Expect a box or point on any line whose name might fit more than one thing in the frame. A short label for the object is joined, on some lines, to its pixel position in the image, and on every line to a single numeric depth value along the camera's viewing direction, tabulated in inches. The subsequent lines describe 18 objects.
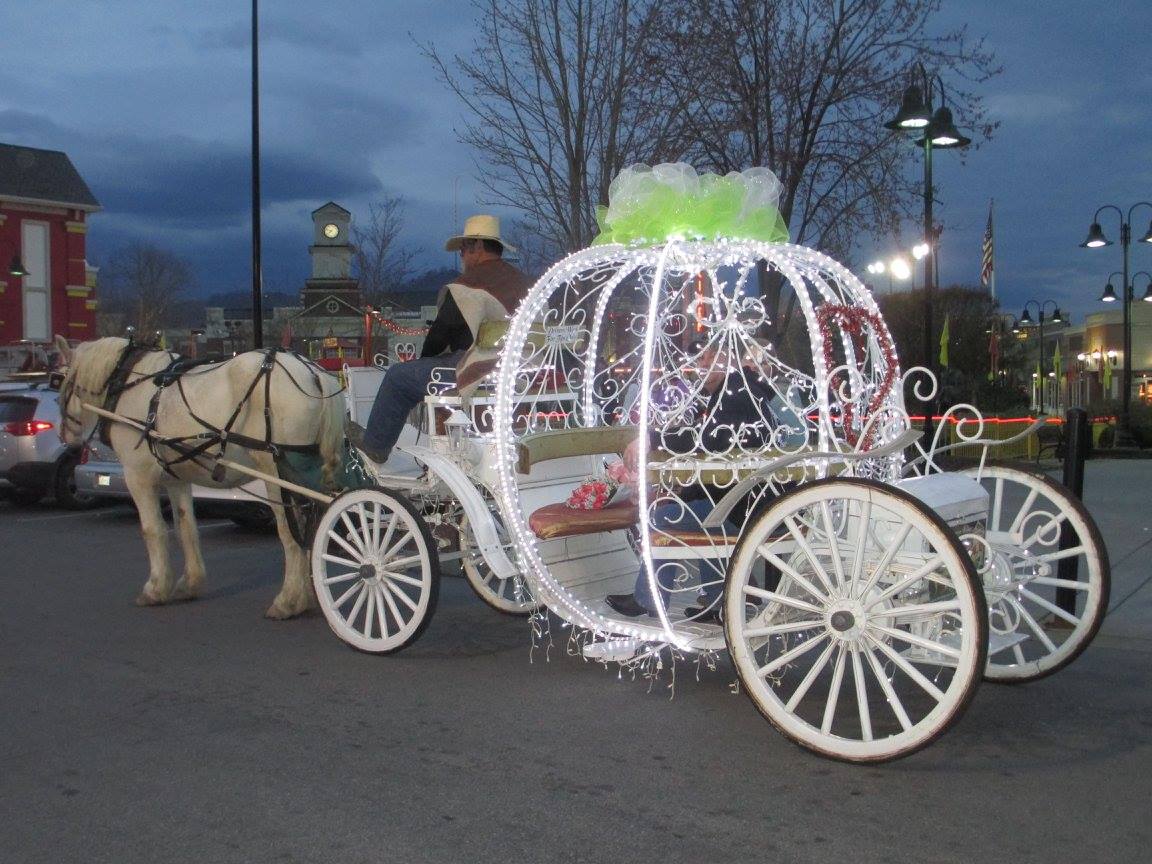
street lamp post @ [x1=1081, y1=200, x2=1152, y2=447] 1035.3
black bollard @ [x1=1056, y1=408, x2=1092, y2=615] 278.4
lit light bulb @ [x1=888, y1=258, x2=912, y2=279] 843.9
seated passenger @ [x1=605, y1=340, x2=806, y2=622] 228.7
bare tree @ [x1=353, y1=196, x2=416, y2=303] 1229.7
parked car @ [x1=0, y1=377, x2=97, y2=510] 546.6
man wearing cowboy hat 274.7
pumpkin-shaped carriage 179.8
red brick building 1423.5
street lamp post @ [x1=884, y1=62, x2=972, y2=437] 471.5
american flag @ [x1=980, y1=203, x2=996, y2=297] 1331.2
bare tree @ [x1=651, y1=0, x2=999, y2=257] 530.6
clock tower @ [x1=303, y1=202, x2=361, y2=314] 2571.4
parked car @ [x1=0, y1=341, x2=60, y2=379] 985.4
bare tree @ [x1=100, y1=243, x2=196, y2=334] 1854.1
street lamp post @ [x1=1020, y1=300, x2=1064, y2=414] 1557.6
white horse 300.8
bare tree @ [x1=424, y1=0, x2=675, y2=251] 540.1
